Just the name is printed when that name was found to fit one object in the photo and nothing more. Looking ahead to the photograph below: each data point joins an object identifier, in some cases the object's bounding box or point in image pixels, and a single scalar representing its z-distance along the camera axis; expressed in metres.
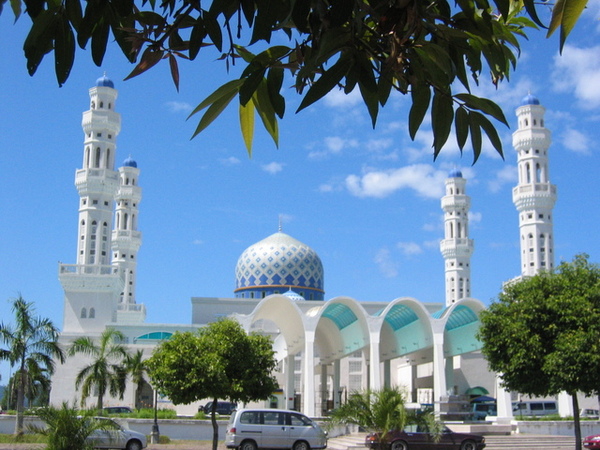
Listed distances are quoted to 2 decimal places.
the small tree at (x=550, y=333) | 19.73
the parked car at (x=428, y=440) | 19.49
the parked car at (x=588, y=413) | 36.41
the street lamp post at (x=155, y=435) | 26.10
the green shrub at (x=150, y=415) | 29.00
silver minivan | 19.98
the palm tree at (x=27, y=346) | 25.39
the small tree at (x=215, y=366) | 21.64
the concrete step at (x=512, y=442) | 23.70
